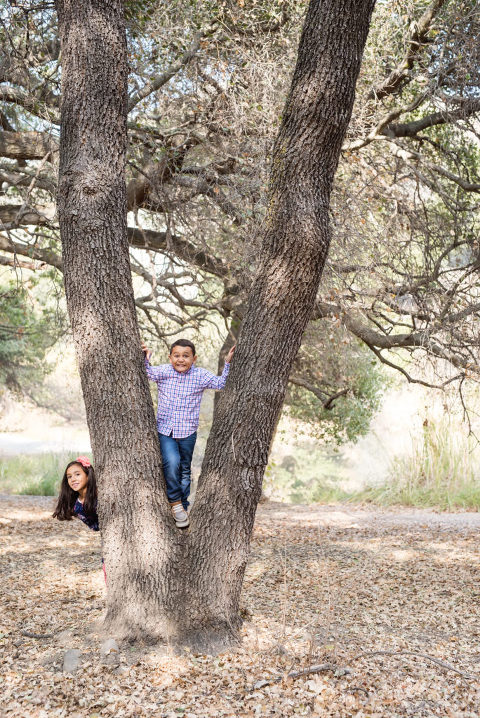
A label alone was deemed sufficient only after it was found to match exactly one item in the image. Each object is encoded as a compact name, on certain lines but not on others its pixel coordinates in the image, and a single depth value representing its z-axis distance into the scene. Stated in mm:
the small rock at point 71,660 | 2952
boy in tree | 3838
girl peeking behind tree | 3939
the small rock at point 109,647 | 3064
